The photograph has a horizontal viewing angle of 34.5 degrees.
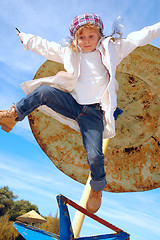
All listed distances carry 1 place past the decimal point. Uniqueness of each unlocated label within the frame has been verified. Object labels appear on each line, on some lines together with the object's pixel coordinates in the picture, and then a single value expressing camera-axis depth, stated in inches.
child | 111.8
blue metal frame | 112.3
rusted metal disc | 191.5
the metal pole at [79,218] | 143.3
